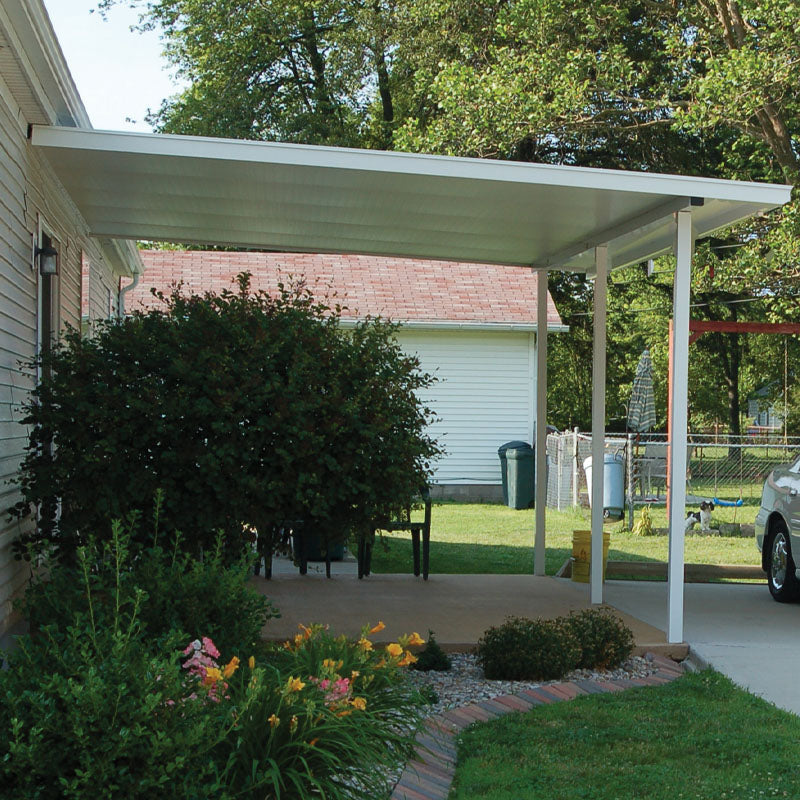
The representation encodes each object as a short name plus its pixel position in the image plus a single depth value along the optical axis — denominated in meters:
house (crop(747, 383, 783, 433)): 32.62
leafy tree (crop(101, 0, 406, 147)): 25.00
